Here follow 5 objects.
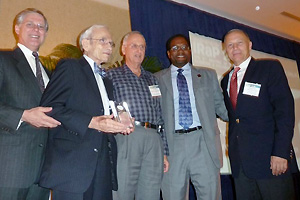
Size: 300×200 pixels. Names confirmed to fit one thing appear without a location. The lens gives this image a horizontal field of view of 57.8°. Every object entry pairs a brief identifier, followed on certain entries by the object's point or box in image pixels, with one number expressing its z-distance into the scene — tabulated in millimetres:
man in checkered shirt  2180
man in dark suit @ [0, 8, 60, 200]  1588
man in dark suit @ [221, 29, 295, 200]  2059
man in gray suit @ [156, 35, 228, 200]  2469
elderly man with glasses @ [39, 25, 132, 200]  1520
